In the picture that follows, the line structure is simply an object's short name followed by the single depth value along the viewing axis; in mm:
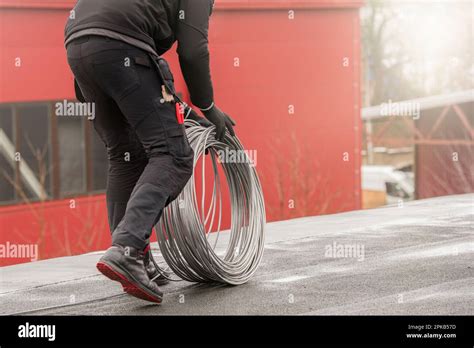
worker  3730
